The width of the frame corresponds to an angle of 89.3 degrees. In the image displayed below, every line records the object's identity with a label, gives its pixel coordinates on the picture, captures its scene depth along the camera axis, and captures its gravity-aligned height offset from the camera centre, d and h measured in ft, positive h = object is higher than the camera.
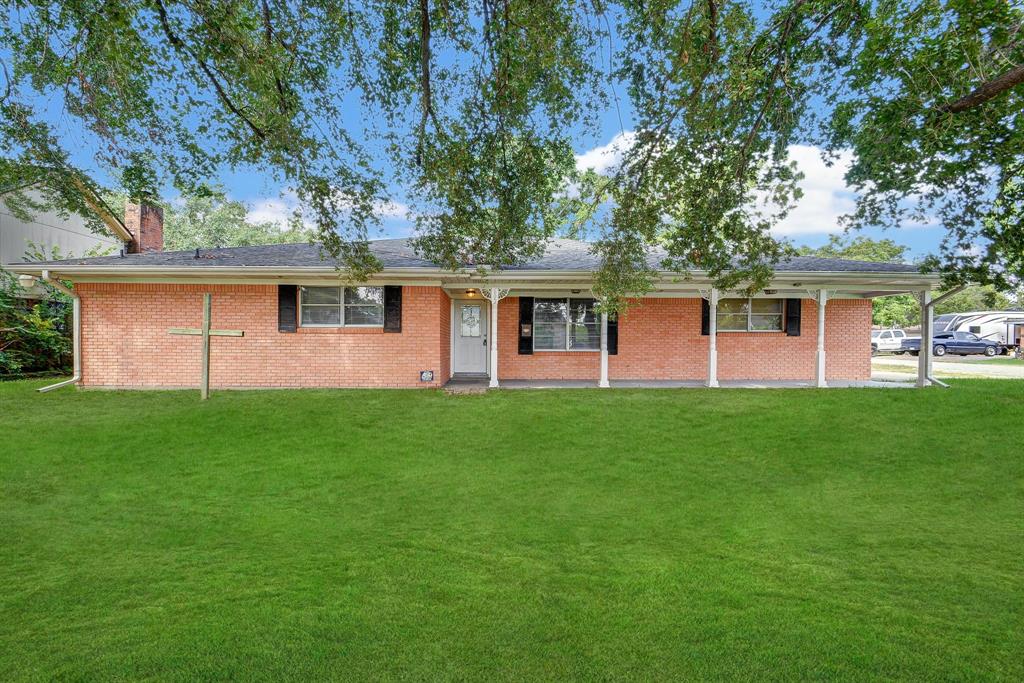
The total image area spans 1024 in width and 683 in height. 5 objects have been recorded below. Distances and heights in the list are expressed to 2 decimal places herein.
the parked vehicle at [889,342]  96.22 -0.56
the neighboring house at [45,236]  52.65 +11.54
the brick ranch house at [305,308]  35.78 +2.01
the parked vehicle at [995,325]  95.91 +2.72
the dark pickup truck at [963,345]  89.20 -0.98
